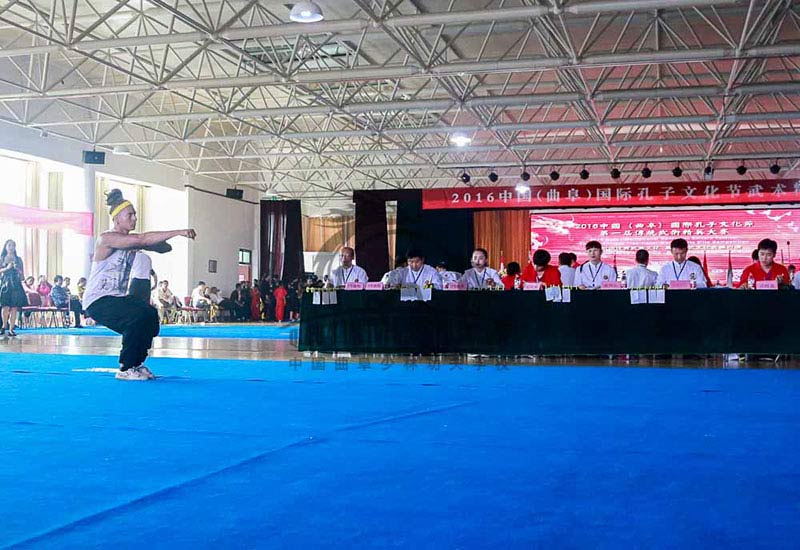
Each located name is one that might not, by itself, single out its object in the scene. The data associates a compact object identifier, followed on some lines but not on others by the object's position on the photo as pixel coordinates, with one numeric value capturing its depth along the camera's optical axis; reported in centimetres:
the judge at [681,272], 824
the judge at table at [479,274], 883
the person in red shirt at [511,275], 935
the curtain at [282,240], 2350
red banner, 1451
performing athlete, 565
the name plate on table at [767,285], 783
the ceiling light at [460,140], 1752
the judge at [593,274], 864
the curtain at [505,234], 2034
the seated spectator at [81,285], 1661
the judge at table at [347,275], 961
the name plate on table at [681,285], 798
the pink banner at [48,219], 1481
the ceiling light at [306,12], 896
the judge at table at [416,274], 879
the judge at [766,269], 796
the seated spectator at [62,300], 1598
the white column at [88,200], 1747
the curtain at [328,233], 2812
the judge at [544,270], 862
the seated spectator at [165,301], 1827
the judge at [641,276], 852
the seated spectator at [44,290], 1645
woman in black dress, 1137
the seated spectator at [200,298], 2041
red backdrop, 1673
